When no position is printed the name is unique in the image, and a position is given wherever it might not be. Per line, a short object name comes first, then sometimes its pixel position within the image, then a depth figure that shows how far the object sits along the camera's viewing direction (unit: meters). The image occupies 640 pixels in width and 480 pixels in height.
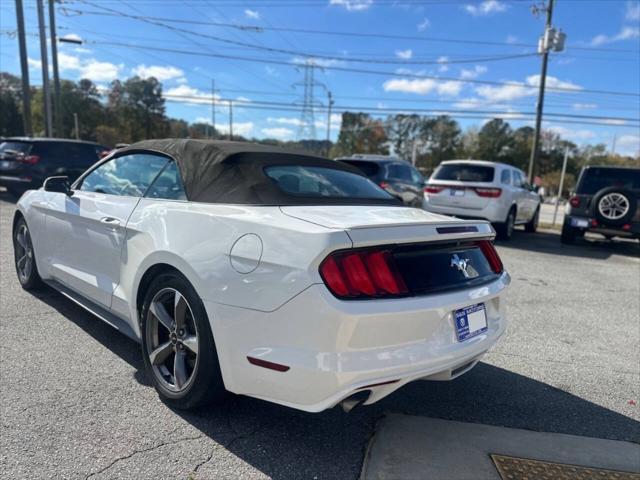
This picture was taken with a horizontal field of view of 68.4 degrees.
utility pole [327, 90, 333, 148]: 53.31
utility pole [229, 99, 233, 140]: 74.16
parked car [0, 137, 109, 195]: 11.44
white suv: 10.36
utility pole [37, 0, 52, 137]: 20.44
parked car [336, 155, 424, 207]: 10.20
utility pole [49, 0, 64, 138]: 22.78
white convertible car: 2.11
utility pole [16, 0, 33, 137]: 18.91
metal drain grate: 2.33
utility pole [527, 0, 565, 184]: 17.48
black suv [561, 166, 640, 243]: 9.49
